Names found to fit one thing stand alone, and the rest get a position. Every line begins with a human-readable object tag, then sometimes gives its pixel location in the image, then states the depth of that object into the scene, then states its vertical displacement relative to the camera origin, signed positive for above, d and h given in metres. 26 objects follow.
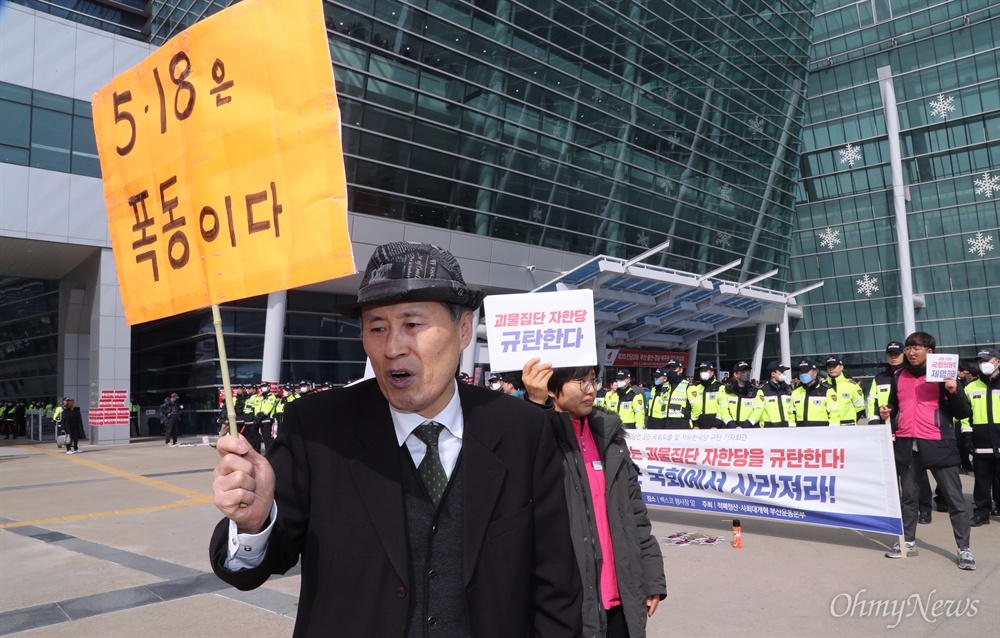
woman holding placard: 3.10 -0.63
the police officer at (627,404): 14.34 -0.53
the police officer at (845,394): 10.56 -0.43
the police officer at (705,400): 14.08 -0.54
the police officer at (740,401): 12.73 -0.54
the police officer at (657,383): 16.61 -0.16
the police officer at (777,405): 11.10 -0.57
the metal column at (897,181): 37.12 +9.88
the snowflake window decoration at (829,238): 48.44 +8.87
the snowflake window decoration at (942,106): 44.19 +15.98
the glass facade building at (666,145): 26.22 +11.10
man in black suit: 1.75 -0.28
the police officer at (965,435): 10.33 -1.21
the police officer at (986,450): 8.44 -1.13
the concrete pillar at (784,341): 44.19 +1.77
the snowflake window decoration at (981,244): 42.88 +6.94
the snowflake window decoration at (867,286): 46.44 +5.17
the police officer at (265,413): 19.78 -0.40
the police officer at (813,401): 10.60 -0.52
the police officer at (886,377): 8.84 -0.18
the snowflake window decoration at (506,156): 29.45 +9.58
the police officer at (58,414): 26.67 -0.10
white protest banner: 7.53 -1.23
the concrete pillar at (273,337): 25.41 +2.23
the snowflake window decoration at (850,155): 47.97 +14.31
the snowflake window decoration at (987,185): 42.81 +10.50
